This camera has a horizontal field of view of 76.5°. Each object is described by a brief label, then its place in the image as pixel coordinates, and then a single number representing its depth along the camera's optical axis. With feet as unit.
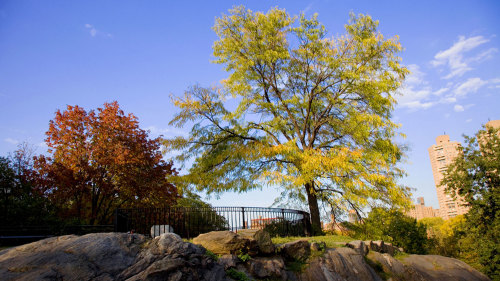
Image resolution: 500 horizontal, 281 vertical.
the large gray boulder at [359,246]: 42.27
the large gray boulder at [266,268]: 30.71
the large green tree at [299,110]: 52.80
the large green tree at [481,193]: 55.65
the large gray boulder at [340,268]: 34.24
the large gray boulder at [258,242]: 33.32
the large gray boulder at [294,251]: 36.01
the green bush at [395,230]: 55.72
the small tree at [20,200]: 47.80
